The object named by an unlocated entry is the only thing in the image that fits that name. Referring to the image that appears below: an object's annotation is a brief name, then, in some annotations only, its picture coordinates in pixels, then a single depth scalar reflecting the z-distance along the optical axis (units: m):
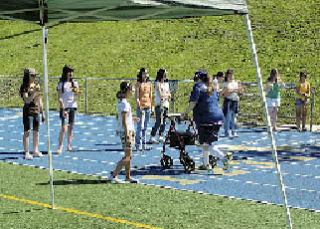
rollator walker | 12.48
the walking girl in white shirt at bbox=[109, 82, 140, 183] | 10.97
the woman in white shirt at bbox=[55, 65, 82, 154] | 14.77
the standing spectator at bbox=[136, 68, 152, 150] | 15.50
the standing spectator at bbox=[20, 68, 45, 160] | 13.67
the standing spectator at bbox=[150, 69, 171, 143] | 15.98
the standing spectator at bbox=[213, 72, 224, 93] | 18.12
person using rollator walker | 12.12
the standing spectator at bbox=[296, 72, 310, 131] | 20.61
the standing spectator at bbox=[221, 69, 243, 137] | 18.36
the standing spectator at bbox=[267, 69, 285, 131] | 19.78
